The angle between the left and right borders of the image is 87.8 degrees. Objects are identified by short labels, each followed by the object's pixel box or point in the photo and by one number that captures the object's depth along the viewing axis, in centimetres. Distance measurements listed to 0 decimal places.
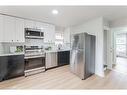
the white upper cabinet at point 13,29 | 232
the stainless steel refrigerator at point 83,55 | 232
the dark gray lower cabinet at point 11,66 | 213
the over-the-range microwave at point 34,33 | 270
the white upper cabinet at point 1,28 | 225
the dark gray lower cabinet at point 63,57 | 347
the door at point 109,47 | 325
